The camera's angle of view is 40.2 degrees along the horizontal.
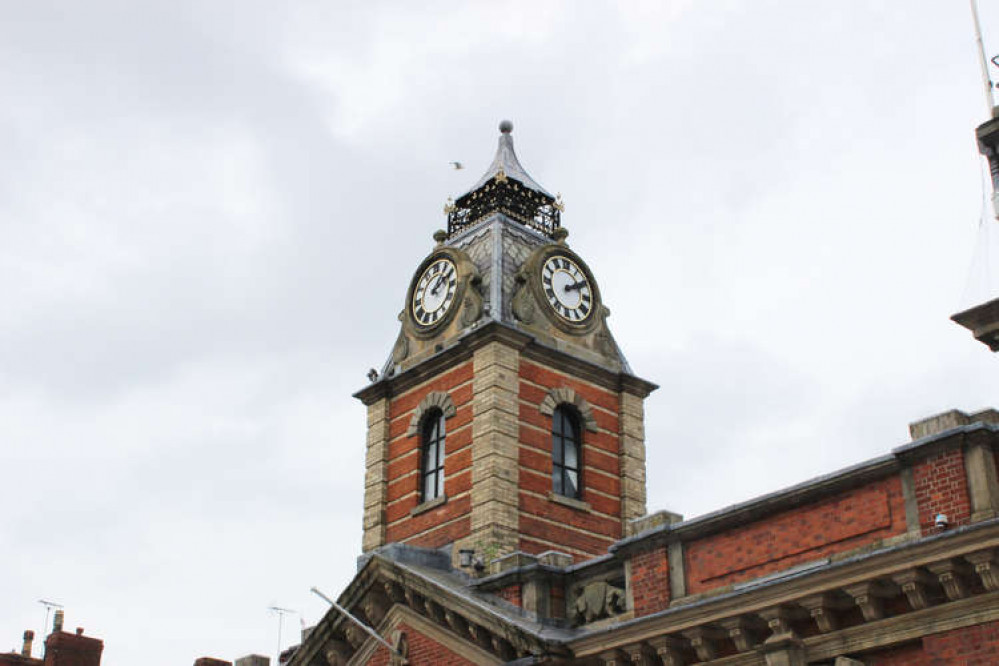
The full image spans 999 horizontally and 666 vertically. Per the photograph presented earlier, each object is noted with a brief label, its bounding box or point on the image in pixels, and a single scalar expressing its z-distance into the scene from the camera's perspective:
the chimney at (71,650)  39.56
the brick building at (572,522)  19.34
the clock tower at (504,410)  32.06
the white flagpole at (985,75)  22.91
